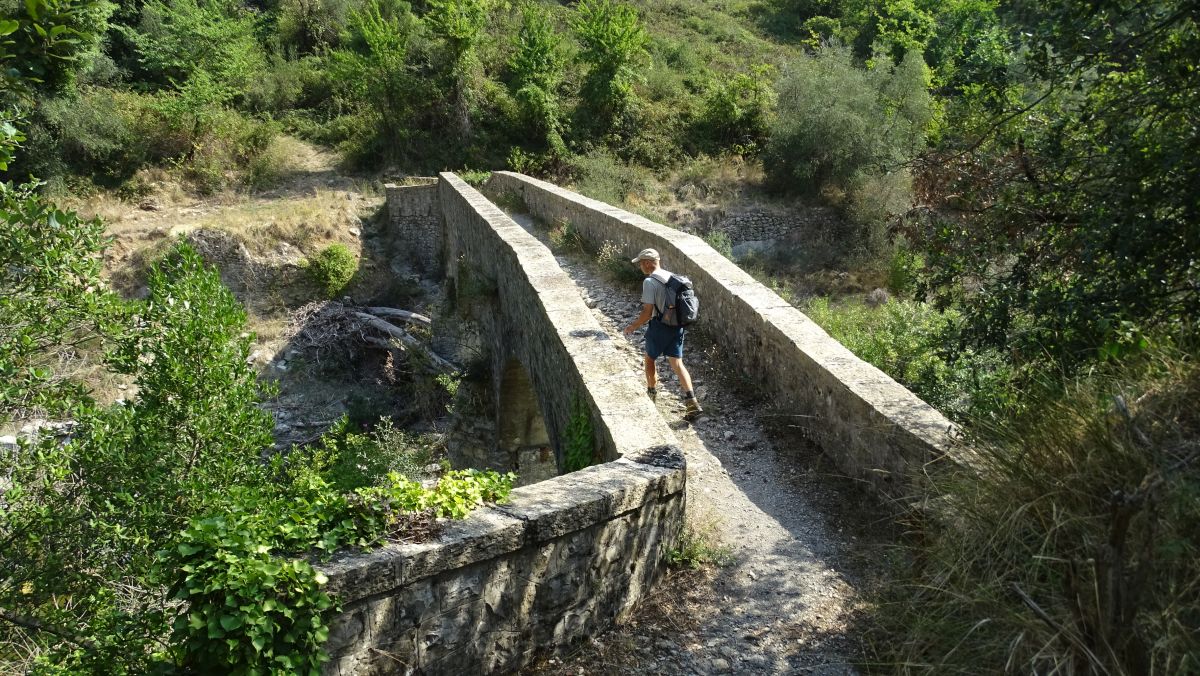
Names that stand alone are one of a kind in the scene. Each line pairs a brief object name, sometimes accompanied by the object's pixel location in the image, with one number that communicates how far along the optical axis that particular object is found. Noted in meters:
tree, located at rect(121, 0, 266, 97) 23.52
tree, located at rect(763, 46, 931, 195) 21.05
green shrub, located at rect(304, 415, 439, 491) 7.80
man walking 6.12
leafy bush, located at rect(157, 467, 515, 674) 2.70
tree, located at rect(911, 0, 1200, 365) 3.17
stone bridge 3.12
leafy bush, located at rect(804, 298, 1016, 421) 4.28
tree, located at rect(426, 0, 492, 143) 23.27
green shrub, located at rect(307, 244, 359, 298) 19.12
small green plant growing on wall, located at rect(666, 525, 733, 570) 4.14
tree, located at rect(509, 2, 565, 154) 24.34
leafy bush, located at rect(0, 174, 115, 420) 4.18
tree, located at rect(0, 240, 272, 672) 4.57
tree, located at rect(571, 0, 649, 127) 25.02
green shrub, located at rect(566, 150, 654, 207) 20.97
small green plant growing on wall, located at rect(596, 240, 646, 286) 9.71
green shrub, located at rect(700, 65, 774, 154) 25.25
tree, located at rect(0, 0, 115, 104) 2.97
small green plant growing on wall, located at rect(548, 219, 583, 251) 12.08
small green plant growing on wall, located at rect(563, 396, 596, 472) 5.09
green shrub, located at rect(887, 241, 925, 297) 4.89
